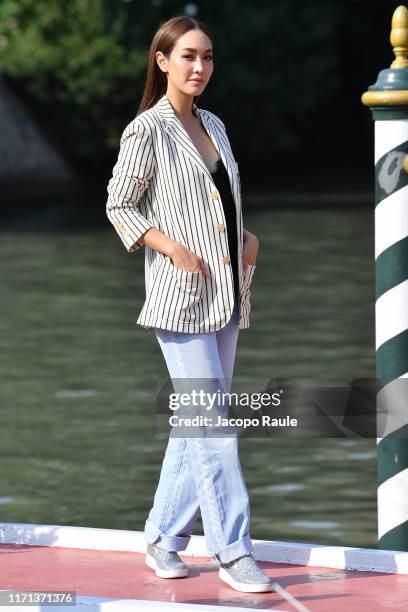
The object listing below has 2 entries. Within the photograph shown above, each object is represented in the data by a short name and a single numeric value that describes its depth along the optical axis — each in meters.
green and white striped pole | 10.86
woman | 9.75
